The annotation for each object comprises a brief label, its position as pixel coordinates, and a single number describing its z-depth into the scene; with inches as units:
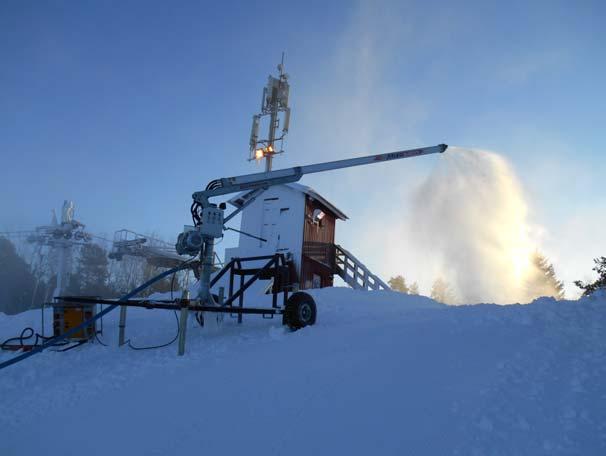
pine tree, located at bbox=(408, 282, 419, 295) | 2847.9
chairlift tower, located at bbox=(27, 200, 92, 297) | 1519.4
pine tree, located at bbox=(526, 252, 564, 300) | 1652.3
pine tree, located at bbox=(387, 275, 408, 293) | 2628.0
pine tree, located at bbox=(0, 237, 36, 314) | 2080.0
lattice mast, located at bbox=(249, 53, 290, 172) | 1139.9
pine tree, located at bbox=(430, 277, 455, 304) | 2770.7
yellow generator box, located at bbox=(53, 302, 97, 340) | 431.2
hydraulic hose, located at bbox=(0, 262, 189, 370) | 281.8
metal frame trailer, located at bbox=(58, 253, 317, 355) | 349.4
